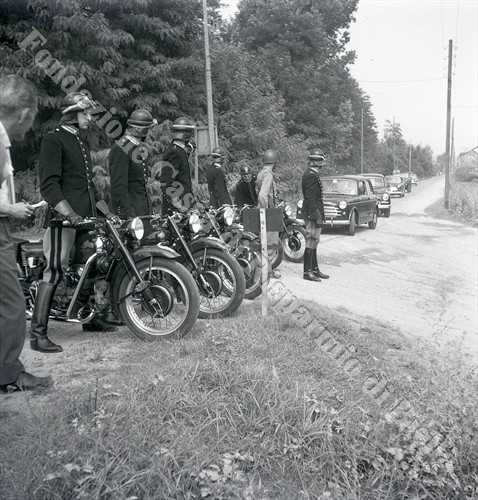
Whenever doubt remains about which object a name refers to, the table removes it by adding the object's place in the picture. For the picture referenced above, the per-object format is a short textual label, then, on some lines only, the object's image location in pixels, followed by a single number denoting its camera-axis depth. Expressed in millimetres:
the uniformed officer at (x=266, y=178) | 8984
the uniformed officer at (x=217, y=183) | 9195
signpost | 6504
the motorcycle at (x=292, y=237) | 11373
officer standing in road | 9766
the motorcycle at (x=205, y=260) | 5969
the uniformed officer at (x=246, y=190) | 10141
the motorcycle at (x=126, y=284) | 5090
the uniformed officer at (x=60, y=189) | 4949
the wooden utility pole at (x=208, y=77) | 15266
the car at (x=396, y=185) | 43031
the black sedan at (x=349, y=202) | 17219
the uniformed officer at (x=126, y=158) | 5734
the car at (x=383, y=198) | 25016
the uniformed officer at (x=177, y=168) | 6832
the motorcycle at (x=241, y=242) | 7086
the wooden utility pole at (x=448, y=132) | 29016
